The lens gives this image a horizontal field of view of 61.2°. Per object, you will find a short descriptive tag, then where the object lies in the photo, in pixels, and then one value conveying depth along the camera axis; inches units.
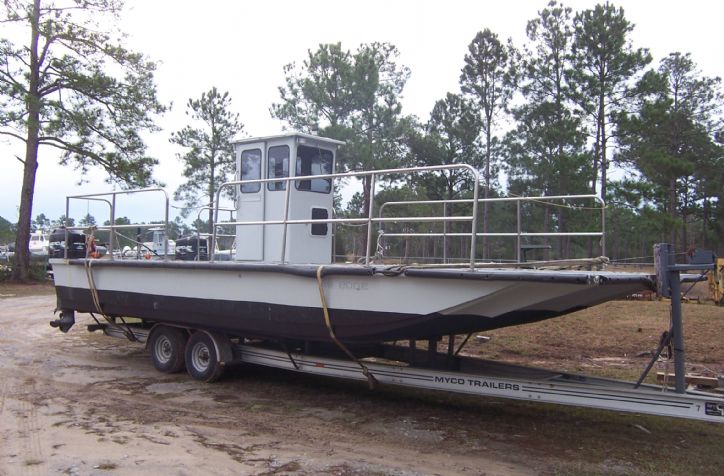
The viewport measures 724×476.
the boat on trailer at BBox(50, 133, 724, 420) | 209.0
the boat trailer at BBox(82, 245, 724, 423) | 192.4
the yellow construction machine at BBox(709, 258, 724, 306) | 722.8
